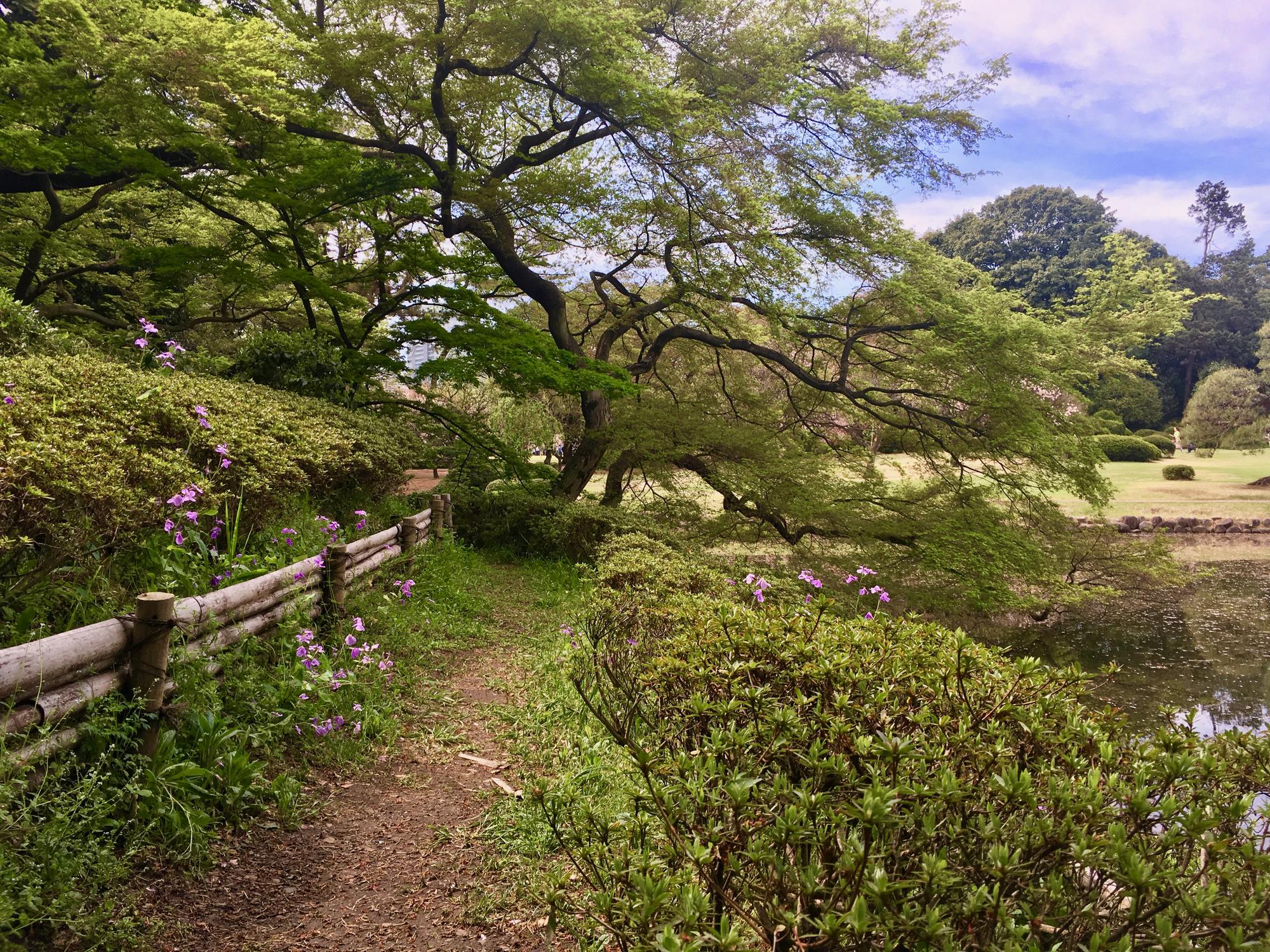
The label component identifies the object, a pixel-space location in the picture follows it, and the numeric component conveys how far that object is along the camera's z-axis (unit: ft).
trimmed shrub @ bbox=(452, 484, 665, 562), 31.99
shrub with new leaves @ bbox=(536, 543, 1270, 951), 4.72
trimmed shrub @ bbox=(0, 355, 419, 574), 10.05
